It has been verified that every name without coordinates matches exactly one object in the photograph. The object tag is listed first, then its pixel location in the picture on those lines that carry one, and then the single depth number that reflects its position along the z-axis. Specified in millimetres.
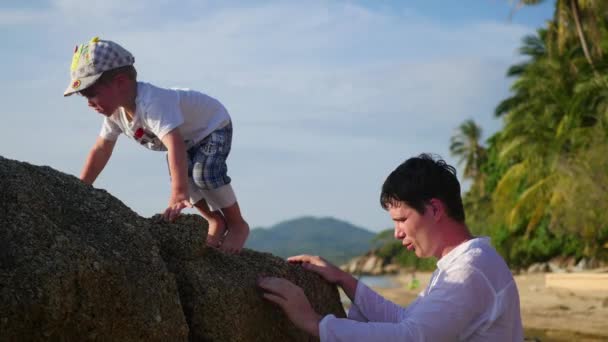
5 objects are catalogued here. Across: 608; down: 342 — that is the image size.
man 3197
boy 4531
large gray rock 2795
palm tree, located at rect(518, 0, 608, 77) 31278
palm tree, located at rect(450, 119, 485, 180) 61062
